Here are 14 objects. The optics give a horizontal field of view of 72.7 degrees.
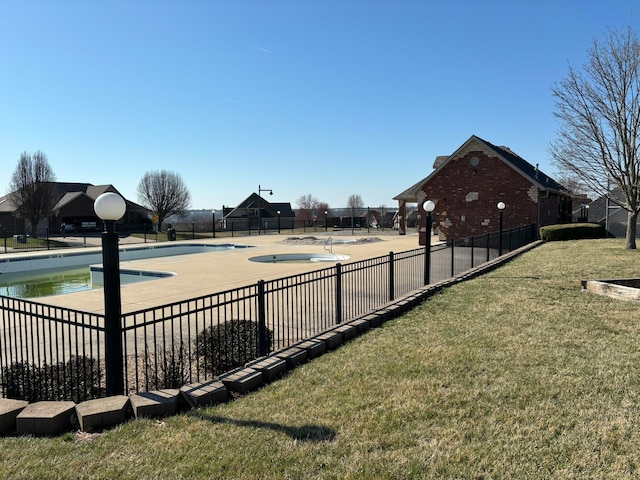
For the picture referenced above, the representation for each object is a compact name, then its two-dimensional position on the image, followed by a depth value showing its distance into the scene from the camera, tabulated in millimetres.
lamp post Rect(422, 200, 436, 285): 10711
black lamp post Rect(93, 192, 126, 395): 4398
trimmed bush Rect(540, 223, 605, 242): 23172
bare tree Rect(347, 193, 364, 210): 101362
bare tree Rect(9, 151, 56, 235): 35656
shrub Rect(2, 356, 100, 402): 4895
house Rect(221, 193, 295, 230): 64938
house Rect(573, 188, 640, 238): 25484
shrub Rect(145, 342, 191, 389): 5164
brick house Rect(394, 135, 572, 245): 24297
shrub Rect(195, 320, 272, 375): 5633
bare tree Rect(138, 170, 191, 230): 51938
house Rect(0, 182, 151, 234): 45531
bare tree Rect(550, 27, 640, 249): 17875
